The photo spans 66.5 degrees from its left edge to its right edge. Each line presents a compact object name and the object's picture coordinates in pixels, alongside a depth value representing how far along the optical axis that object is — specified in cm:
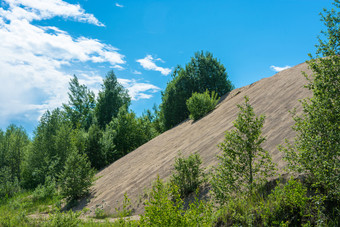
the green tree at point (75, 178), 1296
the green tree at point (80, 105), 3909
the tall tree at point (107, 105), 3600
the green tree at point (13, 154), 2830
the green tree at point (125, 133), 2520
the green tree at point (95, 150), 2192
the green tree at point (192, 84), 2770
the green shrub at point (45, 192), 1492
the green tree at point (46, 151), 1830
